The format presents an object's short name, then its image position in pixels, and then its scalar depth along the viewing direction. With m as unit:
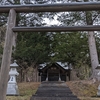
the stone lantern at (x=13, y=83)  5.06
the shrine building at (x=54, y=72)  12.19
